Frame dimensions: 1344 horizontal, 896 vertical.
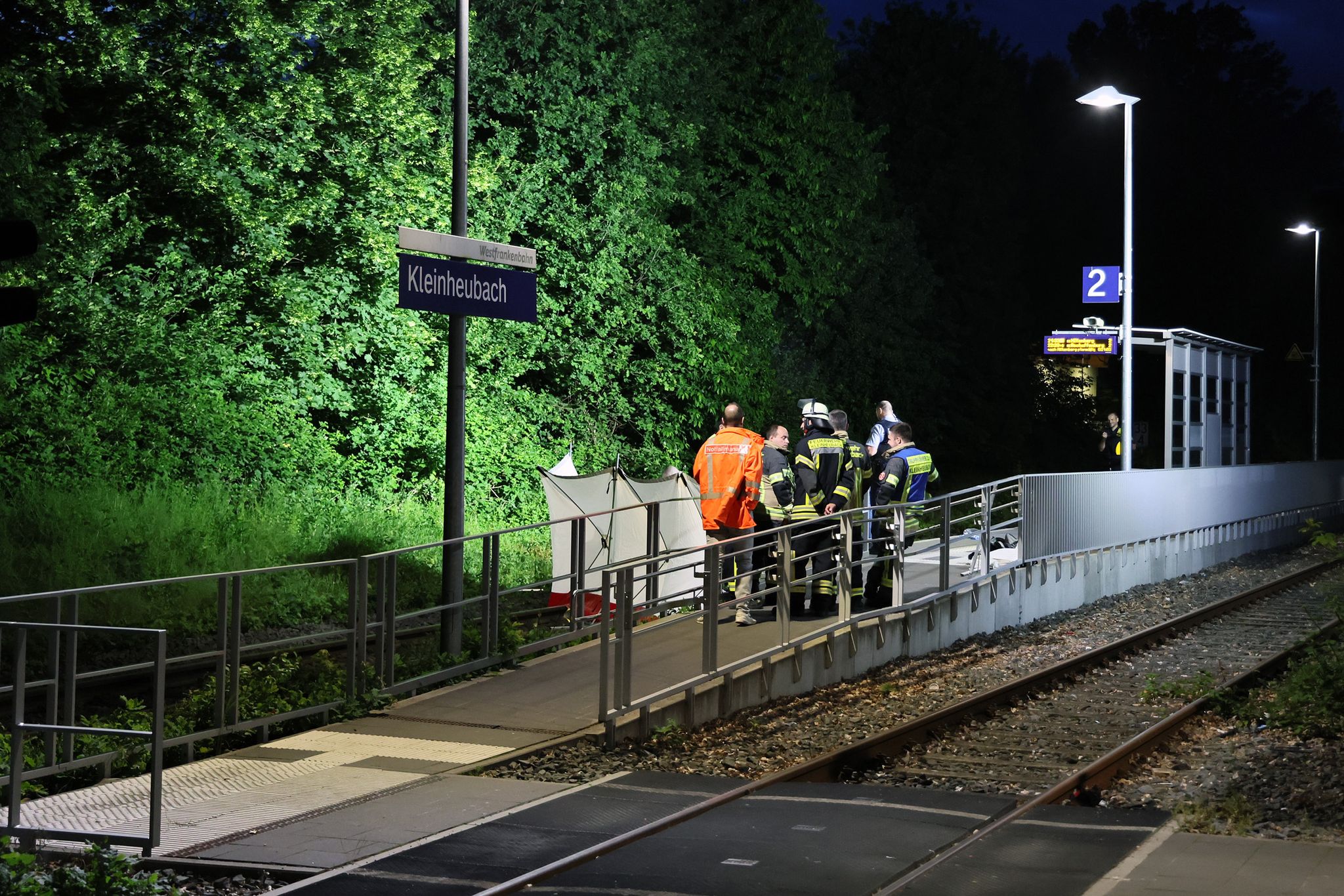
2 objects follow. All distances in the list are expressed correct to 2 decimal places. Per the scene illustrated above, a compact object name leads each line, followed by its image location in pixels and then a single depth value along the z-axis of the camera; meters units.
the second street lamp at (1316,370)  46.12
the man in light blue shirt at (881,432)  16.05
